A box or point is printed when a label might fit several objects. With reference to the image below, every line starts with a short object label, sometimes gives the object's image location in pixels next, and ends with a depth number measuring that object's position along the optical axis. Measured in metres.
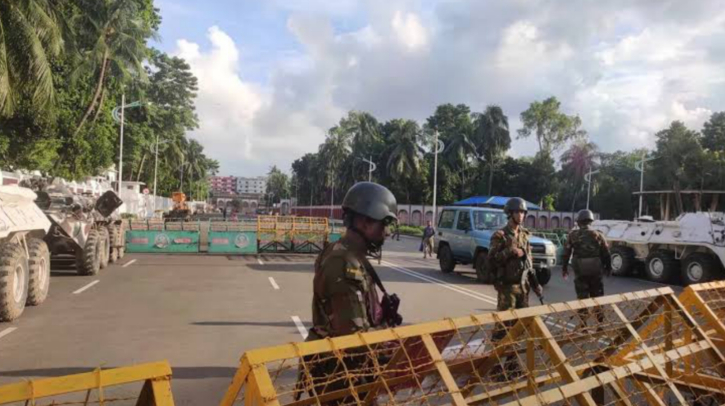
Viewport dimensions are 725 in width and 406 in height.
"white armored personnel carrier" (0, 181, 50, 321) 8.23
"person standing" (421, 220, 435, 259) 22.11
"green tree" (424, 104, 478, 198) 60.94
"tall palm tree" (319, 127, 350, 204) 77.50
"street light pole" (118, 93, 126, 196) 36.53
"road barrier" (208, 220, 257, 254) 21.55
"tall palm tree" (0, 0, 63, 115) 17.19
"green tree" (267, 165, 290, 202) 140.25
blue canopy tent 35.48
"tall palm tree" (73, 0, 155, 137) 30.09
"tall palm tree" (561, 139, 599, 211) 58.59
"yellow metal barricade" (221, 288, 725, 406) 2.49
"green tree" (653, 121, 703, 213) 41.16
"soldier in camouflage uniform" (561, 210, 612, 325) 7.36
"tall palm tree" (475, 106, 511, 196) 59.88
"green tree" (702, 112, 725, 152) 49.25
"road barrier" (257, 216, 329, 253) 21.23
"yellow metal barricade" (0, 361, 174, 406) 1.84
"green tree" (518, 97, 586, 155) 61.66
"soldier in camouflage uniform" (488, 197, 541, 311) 6.14
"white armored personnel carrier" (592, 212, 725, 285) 14.84
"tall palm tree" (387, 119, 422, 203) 61.19
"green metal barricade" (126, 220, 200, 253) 20.94
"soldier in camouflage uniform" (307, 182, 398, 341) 2.81
